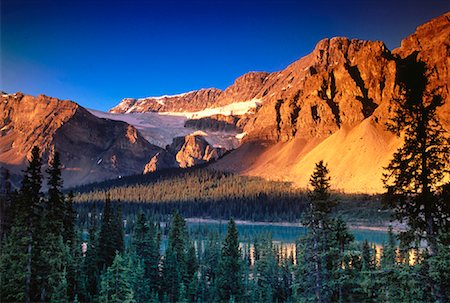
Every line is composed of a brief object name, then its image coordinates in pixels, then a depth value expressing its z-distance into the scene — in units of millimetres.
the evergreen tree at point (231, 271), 47656
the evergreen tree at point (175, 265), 52406
